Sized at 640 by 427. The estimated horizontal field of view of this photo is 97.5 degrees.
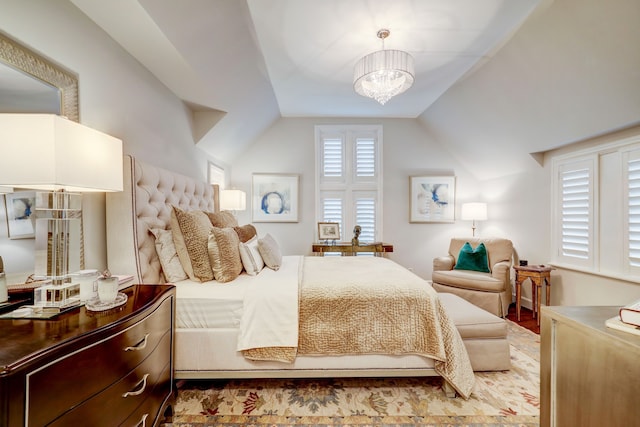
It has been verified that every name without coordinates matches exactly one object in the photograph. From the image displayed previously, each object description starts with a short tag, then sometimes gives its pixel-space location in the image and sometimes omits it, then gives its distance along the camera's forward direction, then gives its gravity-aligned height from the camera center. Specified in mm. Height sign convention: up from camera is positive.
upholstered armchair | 3223 -764
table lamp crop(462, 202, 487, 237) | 4148 +30
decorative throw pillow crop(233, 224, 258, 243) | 2594 -195
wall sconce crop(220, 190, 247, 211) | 3549 +159
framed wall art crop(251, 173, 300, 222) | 4527 +236
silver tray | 1178 -402
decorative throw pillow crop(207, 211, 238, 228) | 2566 -70
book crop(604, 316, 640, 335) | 877 -362
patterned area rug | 1646 -1215
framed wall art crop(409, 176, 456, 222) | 4586 +261
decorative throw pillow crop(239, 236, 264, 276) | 2201 -374
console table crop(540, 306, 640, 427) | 848 -535
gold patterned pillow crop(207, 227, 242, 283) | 2000 -317
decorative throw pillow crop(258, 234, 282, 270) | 2395 -362
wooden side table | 3039 -741
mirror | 1203 +618
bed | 1779 -766
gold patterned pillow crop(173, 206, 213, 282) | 1998 -235
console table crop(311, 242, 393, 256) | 4043 -511
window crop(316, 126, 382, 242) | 4629 +543
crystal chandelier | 2229 +1150
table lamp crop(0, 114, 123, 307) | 975 +149
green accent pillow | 3650 -609
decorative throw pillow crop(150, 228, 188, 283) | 1998 -328
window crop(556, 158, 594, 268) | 2838 +14
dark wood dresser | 737 -504
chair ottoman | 2041 -935
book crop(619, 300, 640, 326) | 881 -323
